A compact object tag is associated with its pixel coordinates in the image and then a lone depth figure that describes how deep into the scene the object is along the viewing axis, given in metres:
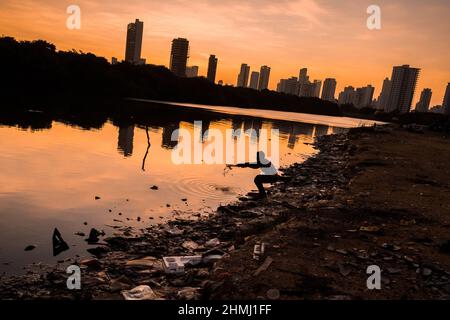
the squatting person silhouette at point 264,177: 13.03
